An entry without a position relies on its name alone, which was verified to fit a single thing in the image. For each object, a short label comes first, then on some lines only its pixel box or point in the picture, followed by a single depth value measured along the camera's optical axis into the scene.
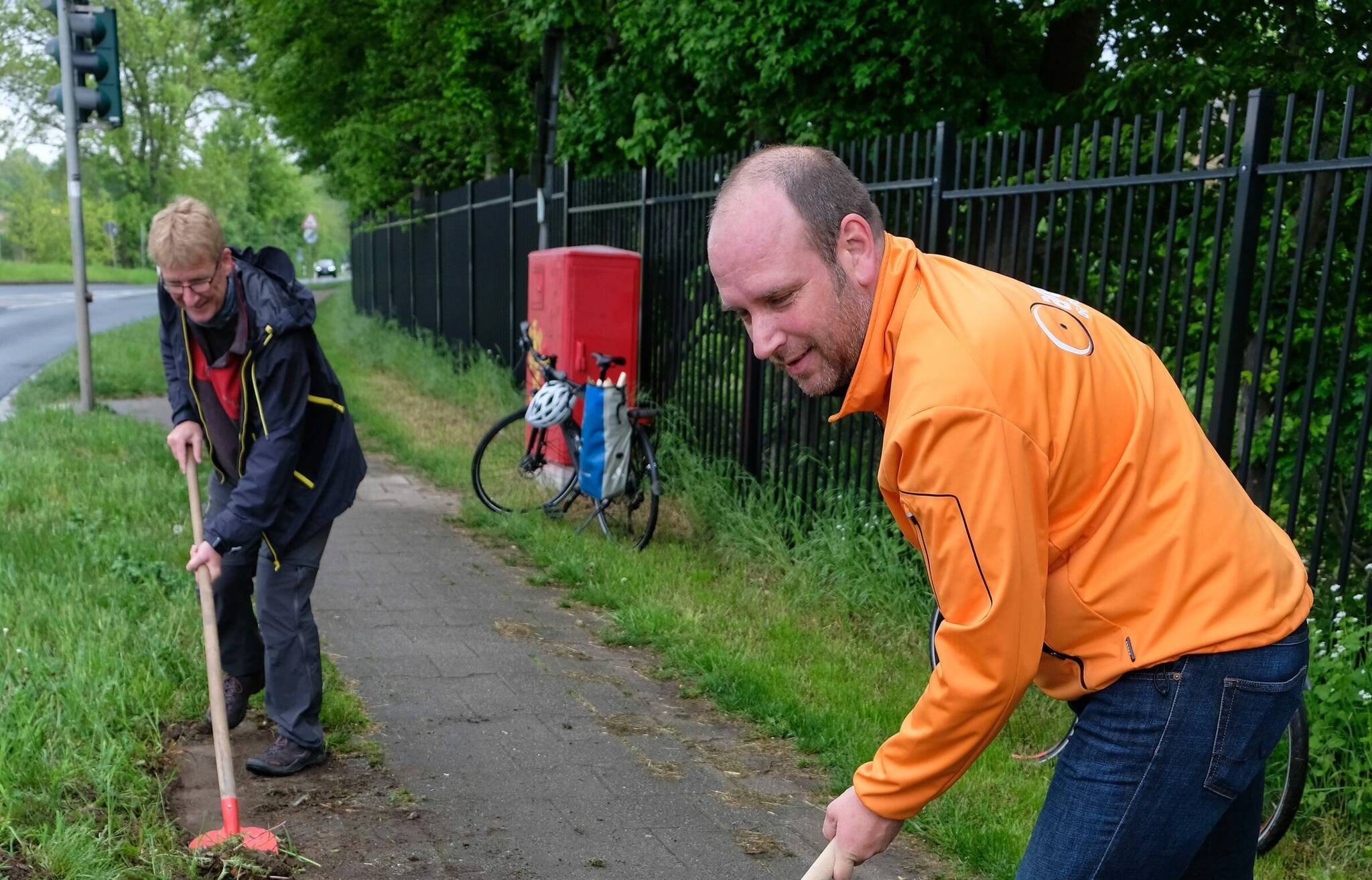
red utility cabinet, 8.23
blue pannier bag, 7.14
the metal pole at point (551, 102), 11.03
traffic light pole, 10.15
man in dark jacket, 3.65
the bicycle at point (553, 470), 7.28
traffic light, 10.20
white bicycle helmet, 7.44
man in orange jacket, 1.74
